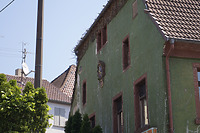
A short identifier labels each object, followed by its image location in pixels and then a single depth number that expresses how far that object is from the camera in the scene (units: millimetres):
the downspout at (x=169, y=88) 17156
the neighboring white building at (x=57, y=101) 46281
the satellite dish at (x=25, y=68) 43656
